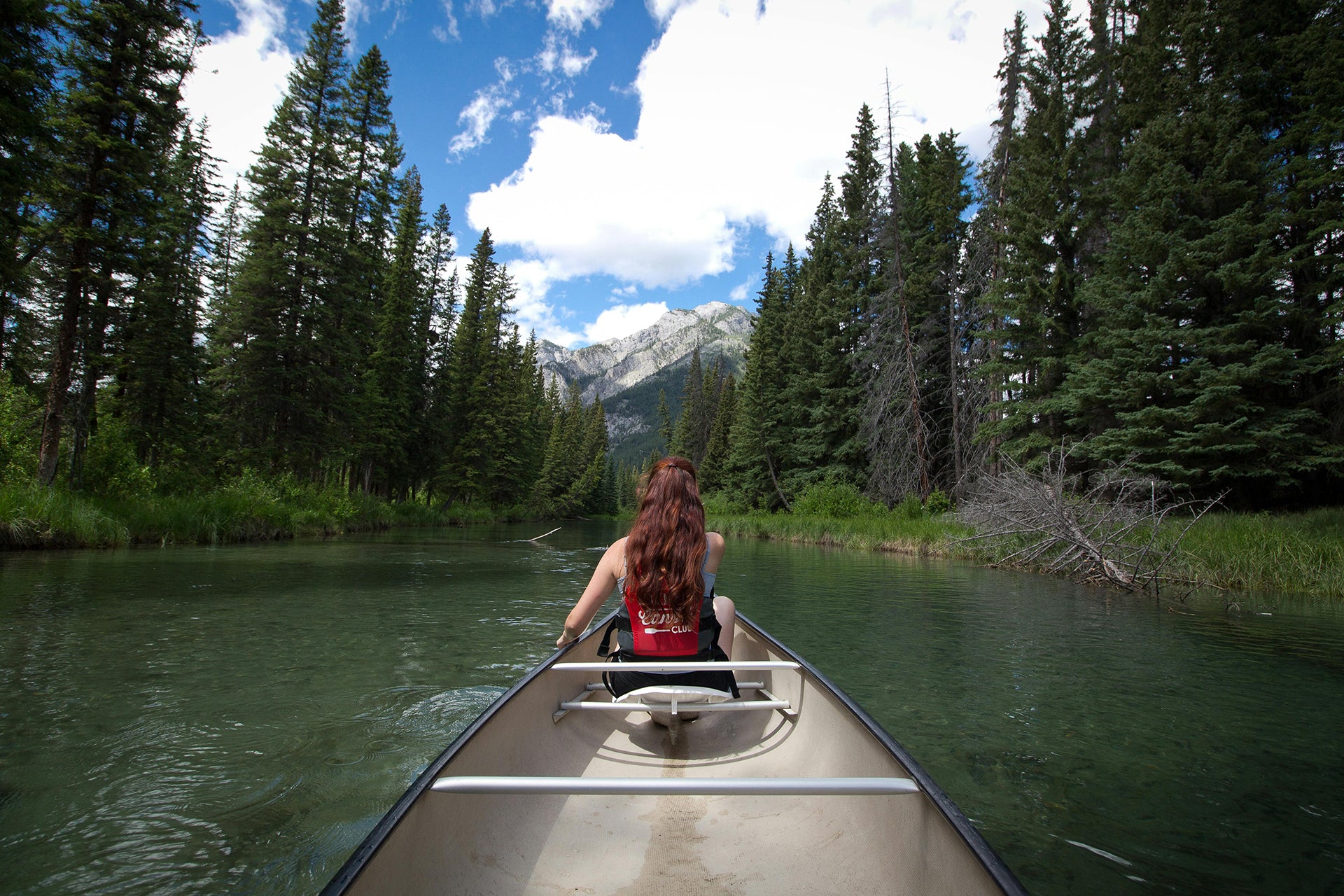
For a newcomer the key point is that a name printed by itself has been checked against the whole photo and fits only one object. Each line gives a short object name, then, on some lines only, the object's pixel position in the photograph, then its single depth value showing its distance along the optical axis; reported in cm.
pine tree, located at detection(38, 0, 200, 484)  1250
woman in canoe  324
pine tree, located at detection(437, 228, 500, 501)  3603
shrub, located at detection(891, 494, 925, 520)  2112
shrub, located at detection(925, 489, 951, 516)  2052
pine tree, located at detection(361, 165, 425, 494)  2794
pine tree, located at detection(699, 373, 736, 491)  4912
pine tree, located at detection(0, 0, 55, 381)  957
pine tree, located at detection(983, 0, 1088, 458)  1717
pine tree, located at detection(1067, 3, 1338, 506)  1264
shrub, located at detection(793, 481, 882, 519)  2451
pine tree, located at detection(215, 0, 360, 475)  1998
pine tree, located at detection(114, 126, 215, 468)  1722
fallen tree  1018
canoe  175
